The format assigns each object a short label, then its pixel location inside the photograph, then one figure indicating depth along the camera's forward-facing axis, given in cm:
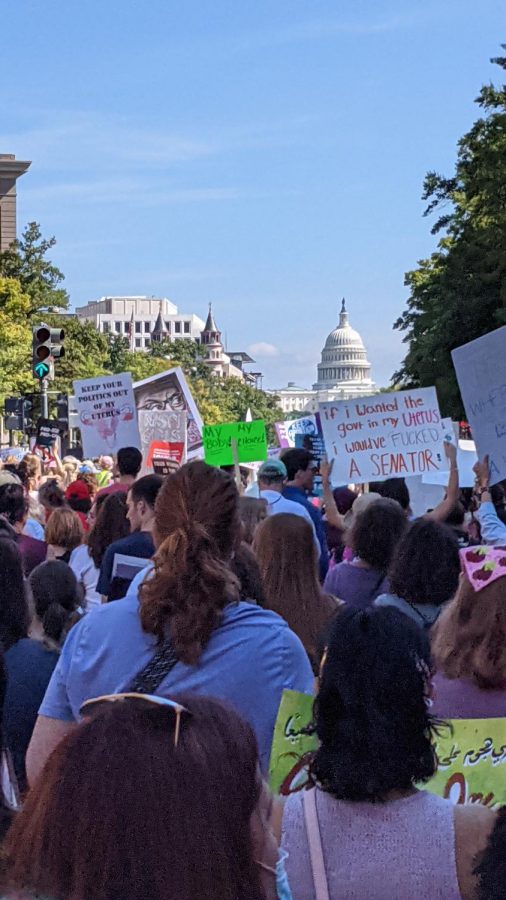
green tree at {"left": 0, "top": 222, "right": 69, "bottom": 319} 6025
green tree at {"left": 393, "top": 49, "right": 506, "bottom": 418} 3731
